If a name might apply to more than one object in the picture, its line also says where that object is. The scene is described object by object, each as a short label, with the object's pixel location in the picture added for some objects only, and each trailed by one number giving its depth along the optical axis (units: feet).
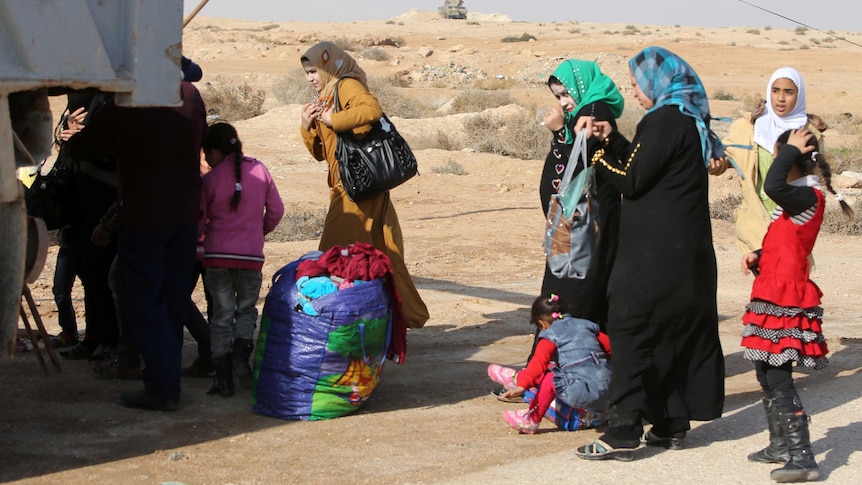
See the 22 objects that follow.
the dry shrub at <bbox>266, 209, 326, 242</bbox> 40.57
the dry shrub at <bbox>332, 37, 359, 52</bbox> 175.38
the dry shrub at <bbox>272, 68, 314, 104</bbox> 92.38
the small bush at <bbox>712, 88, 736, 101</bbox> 118.32
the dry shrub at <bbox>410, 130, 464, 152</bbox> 67.41
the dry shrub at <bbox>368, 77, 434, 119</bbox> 86.74
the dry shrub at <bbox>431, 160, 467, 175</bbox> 58.13
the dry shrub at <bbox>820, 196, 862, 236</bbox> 45.03
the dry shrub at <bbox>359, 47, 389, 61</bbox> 159.33
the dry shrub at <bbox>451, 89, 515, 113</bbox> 90.85
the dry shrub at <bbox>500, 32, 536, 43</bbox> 204.85
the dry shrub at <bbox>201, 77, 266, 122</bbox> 84.43
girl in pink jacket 19.70
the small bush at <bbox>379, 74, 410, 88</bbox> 124.20
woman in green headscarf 18.20
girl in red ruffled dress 16.10
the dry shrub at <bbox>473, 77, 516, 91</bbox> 126.11
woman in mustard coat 21.85
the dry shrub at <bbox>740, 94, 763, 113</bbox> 104.05
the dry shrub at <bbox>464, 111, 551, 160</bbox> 65.62
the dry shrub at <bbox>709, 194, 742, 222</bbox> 47.30
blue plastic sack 18.22
